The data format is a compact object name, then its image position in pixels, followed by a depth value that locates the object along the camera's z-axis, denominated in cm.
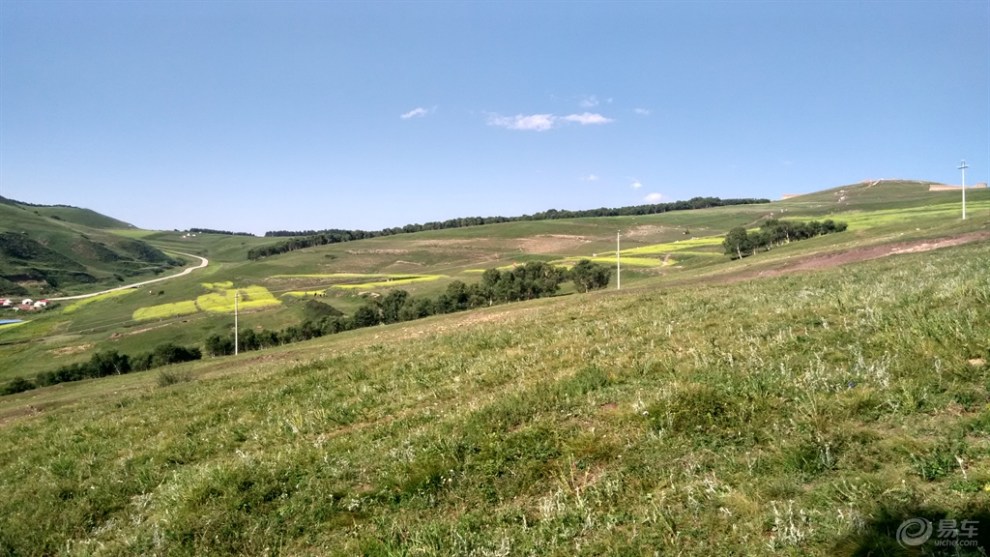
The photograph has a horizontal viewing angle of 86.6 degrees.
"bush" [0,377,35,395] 5962
